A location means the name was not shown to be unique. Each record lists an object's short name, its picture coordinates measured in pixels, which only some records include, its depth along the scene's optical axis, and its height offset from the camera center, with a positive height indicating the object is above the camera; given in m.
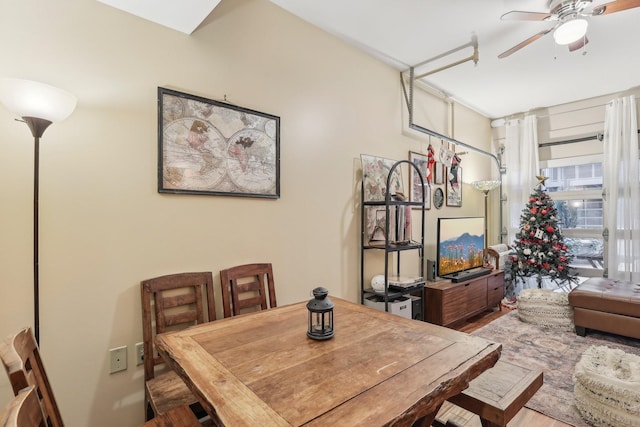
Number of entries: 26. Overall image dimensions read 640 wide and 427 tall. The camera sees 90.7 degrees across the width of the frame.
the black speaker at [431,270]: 3.69 -0.69
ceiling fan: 2.12 +1.37
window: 4.44 +0.09
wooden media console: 3.35 -1.00
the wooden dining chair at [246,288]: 2.06 -0.52
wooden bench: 1.33 -0.82
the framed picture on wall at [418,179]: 3.72 +0.39
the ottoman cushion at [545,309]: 3.46 -1.10
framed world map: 1.90 +0.43
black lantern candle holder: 1.33 -0.45
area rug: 2.16 -1.31
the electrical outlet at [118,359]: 1.71 -0.80
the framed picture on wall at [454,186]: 4.36 +0.36
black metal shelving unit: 2.87 -0.33
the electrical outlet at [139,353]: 1.79 -0.80
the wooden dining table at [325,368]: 0.87 -0.55
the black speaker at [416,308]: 3.19 -0.98
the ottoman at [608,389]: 1.77 -1.05
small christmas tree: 4.31 -0.47
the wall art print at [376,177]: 3.10 +0.36
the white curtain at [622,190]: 4.00 +0.28
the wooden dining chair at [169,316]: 1.56 -0.61
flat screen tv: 3.71 -0.42
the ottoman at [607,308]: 2.98 -0.96
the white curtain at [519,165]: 4.87 +0.73
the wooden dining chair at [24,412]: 0.67 -0.45
